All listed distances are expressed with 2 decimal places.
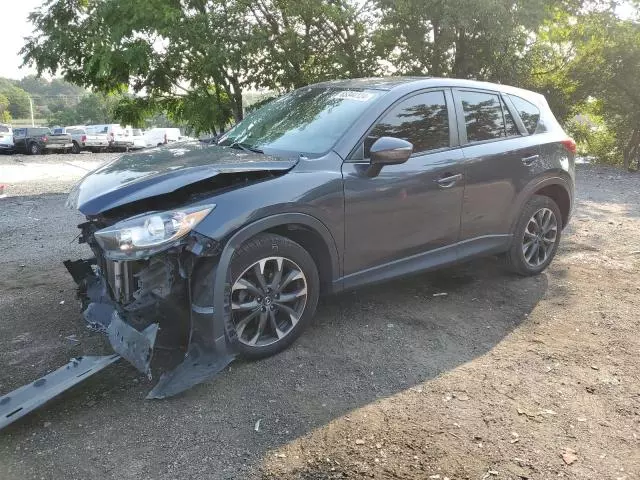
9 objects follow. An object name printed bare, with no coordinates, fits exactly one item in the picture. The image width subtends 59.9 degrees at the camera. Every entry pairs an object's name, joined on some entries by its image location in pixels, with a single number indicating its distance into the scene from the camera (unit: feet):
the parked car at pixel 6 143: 93.81
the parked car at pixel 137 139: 123.43
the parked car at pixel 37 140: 94.73
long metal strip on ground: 9.11
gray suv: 10.28
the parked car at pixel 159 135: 129.80
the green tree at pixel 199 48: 36.22
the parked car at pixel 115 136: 115.44
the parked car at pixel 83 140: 107.76
